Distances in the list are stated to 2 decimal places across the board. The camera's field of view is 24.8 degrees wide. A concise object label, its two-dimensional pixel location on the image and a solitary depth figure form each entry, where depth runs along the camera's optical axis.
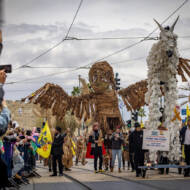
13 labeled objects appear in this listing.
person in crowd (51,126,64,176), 15.16
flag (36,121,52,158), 16.77
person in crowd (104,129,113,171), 17.27
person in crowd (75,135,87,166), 22.33
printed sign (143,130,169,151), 13.45
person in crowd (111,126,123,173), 16.70
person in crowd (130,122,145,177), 13.62
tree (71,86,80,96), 76.89
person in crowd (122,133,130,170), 19.61
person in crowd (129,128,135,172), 15.92
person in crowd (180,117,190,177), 13.88
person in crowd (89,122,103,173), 16.41
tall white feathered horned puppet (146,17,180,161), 14.04
